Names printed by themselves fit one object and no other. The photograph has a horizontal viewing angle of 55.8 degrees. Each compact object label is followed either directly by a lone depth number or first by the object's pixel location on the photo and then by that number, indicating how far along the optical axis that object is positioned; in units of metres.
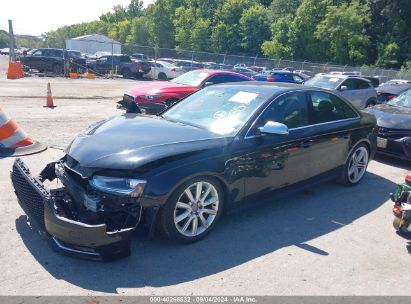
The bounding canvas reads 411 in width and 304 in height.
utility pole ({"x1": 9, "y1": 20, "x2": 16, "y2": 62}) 21.91
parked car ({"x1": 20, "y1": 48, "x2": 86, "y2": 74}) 25.86
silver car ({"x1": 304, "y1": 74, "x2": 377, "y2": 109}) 12.99
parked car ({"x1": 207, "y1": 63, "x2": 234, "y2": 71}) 34.39
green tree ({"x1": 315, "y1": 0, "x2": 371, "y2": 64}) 50.94
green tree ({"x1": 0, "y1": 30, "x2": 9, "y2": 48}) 117.73
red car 10.27
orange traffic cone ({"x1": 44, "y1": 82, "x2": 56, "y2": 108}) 12.15
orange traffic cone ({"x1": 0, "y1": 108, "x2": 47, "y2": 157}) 6.64
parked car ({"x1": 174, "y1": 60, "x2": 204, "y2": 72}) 32.04
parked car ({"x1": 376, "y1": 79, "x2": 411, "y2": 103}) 14.55
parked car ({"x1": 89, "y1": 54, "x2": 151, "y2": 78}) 28.80
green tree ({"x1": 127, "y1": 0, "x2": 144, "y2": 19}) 117.56
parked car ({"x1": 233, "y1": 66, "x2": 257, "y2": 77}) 31.34
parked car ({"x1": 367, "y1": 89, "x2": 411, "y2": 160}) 7.00
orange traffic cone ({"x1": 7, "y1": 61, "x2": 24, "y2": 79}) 21.83
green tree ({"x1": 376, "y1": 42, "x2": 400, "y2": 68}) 49.69
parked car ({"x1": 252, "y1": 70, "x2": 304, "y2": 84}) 20.39
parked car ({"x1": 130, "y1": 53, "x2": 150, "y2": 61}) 39.94
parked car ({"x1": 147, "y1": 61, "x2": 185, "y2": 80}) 29.70
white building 55.91
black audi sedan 3.47
